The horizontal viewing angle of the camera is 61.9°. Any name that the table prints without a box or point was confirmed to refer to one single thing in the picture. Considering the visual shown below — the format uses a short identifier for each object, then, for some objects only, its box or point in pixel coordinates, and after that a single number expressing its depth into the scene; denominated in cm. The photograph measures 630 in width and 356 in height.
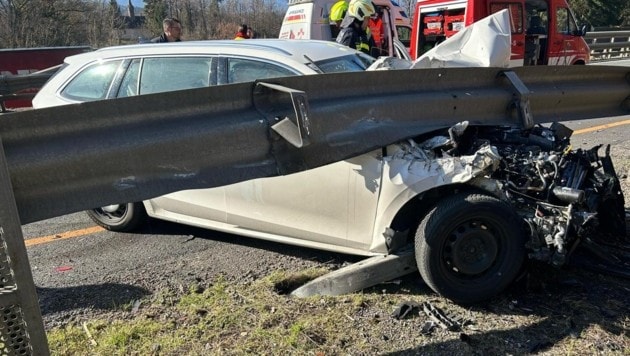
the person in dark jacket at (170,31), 754
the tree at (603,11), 3688
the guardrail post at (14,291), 207
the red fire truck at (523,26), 1151
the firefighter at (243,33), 1070
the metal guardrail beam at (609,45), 2295
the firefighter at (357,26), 702
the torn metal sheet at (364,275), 345
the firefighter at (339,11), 934
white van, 1264
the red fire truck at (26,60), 1275
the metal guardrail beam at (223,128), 231
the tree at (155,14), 4106
